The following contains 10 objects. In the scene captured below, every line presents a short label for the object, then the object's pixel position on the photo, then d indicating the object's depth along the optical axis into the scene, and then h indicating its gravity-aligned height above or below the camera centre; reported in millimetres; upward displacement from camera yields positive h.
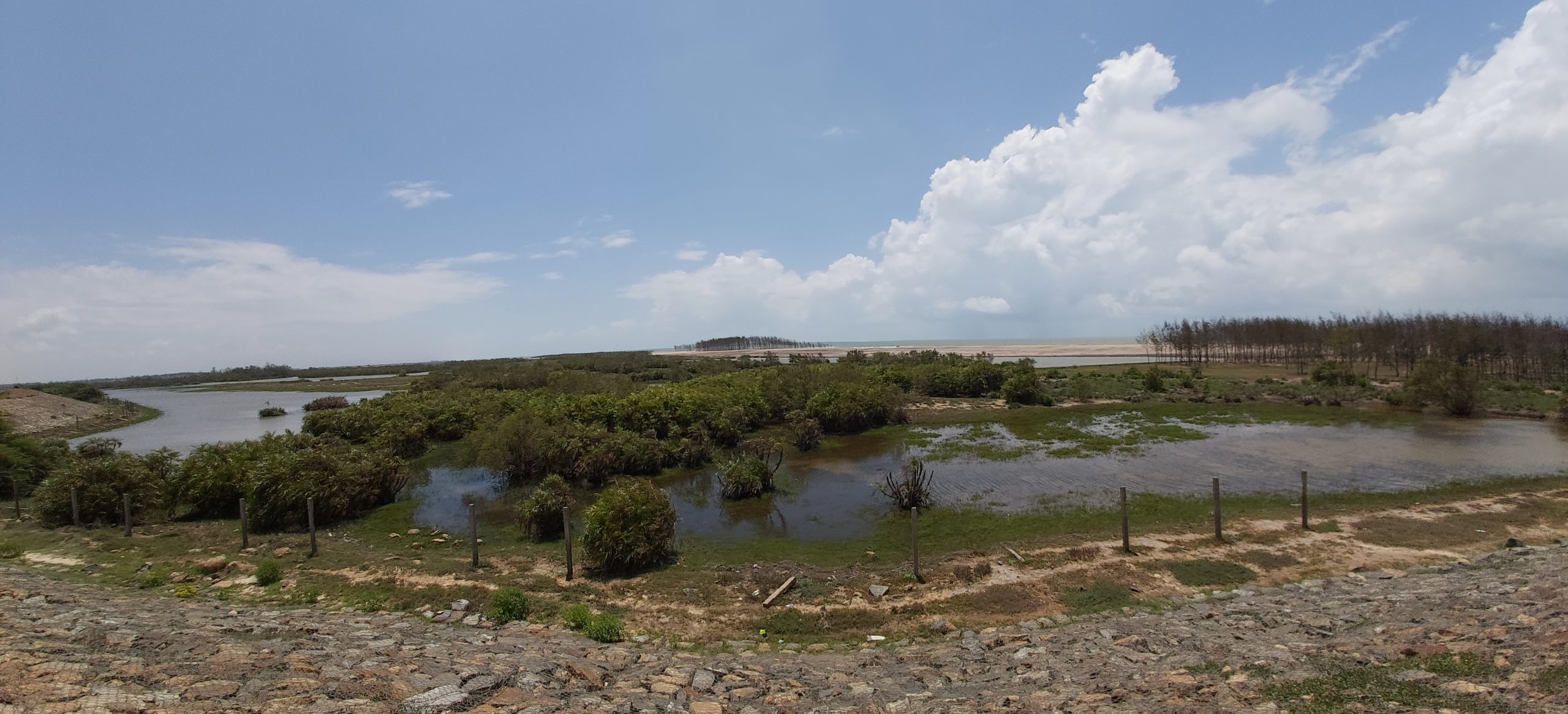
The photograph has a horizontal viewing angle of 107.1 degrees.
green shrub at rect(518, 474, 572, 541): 15961 -4274
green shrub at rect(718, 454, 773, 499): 19938 -4366
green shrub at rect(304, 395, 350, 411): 46688 -3135
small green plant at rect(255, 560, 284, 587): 12086 -4295
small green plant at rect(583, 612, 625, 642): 9117 -4330
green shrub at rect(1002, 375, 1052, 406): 42188 -3555
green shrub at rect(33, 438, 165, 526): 16250 -3311
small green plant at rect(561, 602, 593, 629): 9492 -4281
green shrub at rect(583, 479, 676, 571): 13000 -3971
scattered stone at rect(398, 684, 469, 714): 5488 -3311
